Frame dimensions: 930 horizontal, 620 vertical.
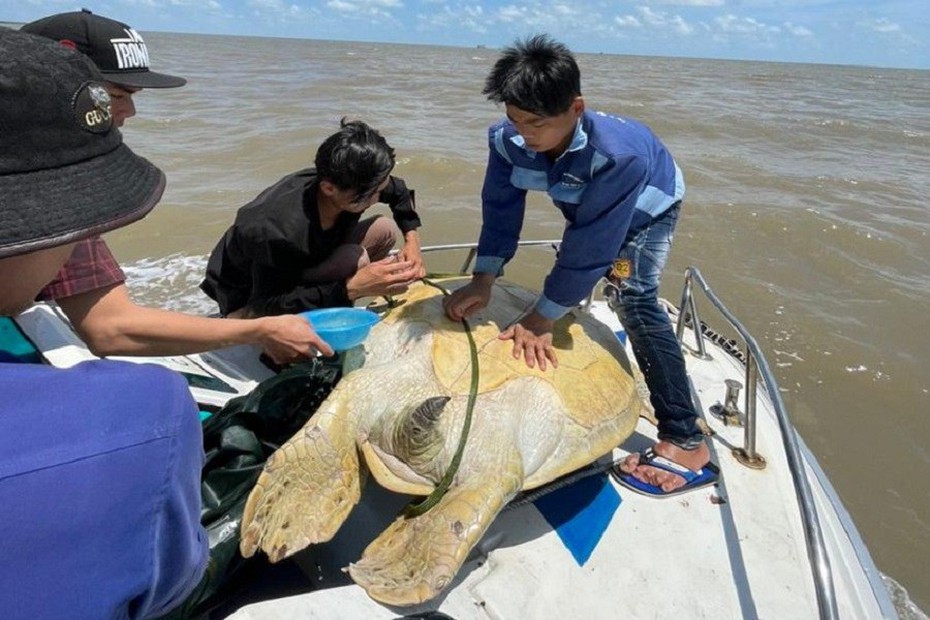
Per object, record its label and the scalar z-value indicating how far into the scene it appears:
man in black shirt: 2.26
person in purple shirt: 0.53
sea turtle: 1.59
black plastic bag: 1.60
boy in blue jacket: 1.81
